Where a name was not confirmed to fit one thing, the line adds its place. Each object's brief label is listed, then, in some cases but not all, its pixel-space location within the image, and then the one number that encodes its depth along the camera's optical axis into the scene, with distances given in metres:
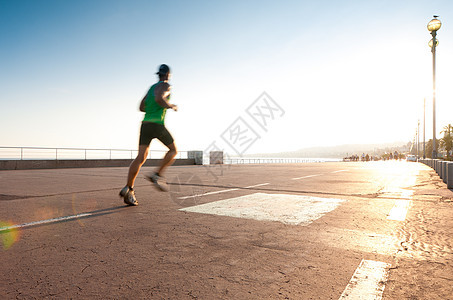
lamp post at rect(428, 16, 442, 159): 18.53
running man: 5.16
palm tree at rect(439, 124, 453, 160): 72.00
